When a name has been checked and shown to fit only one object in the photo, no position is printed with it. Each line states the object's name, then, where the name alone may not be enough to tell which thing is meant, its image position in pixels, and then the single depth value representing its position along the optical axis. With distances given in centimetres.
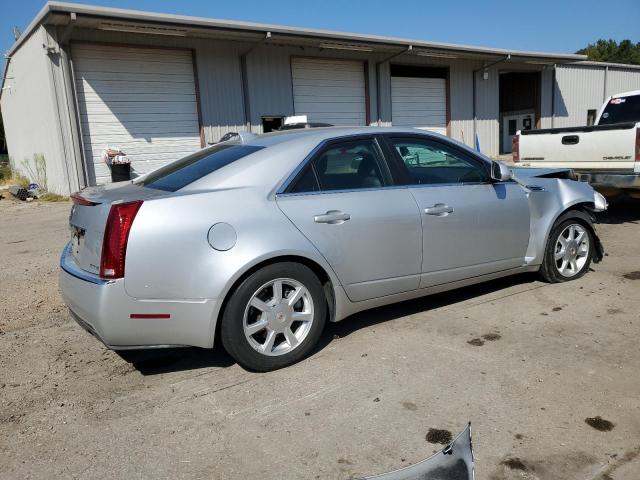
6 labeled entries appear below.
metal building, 1414
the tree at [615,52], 6419
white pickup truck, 751
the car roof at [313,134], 394
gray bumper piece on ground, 240
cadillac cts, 322
